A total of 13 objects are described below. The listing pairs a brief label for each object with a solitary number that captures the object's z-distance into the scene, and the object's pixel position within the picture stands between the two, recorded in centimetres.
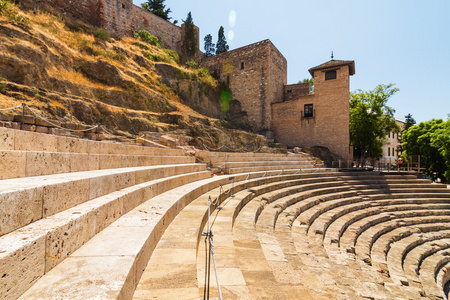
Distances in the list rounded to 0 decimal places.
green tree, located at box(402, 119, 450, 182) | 2472
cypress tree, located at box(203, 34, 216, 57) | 3800
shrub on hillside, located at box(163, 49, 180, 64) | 2547
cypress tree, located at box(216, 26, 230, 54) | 3578
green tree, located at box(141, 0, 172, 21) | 3314
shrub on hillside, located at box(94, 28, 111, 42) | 1853
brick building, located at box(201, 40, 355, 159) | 1991
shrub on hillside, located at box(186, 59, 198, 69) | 2655
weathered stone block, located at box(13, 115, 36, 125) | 529
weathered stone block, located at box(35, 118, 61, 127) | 574
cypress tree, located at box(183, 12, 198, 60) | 2889
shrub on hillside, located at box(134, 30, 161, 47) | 2421
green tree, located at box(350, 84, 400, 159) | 2278
